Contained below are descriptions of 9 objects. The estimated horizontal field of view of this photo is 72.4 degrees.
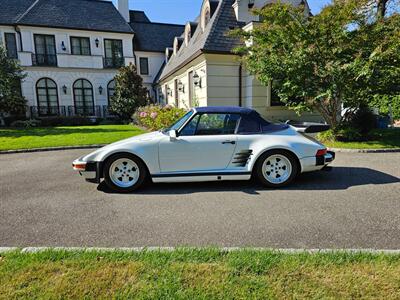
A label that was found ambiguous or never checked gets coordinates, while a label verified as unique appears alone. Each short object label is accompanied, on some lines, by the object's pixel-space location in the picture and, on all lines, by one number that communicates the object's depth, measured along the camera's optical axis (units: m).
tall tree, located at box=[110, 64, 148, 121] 21.42
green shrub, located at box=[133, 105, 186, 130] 11.81
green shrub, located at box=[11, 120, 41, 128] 19.53
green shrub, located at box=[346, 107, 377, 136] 10.25
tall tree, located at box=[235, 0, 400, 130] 8.48
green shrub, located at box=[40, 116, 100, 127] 21.11
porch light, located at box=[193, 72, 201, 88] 13.58
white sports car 4.78
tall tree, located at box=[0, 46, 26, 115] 16.83
